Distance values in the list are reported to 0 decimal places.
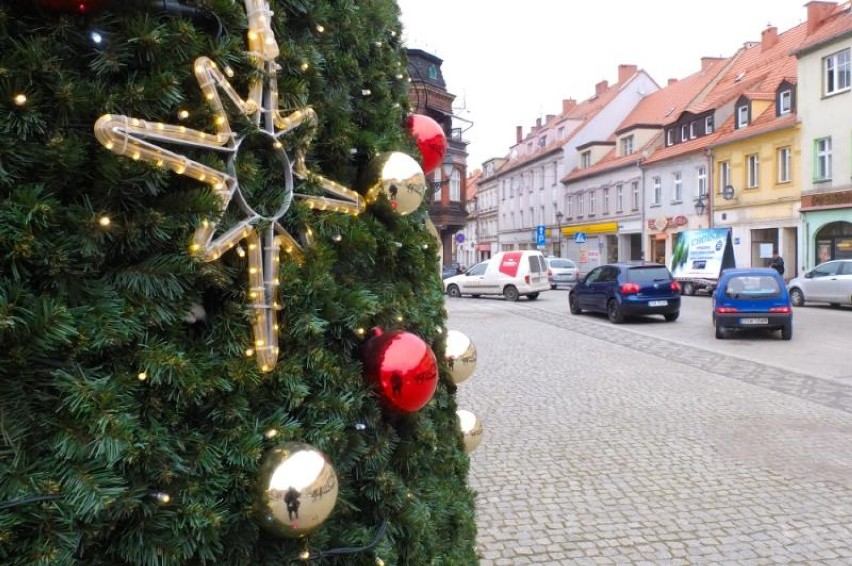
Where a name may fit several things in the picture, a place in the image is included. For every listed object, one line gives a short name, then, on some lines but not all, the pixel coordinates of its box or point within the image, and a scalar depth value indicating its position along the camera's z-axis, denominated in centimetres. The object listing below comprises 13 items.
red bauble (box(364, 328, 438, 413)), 162
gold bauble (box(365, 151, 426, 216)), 176
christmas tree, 108
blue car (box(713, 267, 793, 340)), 1303
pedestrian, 2588
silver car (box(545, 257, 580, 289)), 3244
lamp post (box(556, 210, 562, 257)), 4892
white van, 2517
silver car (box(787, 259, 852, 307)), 1944
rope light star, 117
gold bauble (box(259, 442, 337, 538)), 130
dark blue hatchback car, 1662
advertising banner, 2484
